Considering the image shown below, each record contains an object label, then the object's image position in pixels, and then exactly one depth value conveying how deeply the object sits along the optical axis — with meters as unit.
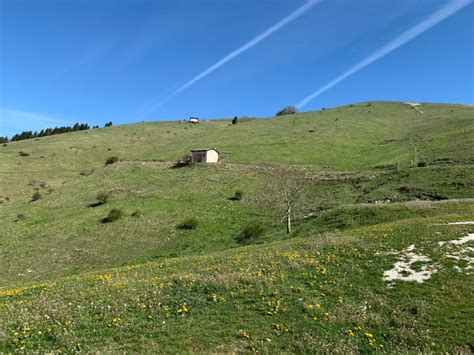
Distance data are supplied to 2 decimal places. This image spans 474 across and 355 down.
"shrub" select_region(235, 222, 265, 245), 39.02
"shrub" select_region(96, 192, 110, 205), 58.20
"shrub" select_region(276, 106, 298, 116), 168.75
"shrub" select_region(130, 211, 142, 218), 50.94
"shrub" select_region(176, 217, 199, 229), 45.75
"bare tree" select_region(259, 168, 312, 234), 49.44
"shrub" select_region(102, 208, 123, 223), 50.31
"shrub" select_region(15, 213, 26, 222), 54.88
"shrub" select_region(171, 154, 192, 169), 78.73
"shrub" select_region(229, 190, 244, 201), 57.28
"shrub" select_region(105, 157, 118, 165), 88.88
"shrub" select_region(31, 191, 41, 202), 65.18
